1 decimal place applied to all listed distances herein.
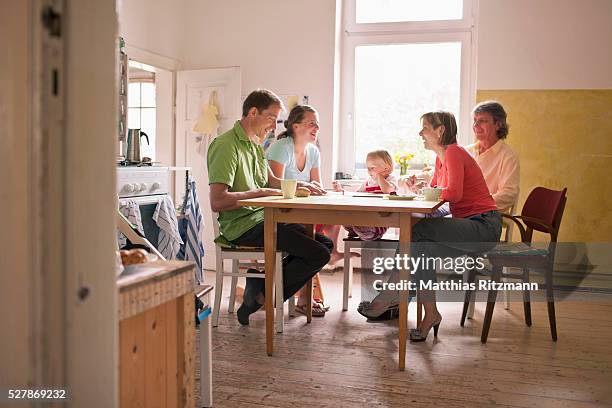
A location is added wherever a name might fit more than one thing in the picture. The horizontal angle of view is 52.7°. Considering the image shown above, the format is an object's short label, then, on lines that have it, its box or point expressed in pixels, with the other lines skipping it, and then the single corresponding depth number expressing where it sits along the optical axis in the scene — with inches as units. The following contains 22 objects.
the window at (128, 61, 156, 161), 278.2
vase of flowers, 178.4
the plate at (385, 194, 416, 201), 121.3
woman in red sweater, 126.4
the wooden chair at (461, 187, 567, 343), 125.3
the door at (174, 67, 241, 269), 211.6
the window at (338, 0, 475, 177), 205.8
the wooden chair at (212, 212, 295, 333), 129.2
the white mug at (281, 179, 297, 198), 119.2
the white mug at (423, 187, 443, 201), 120.1
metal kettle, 150.6
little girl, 153.3
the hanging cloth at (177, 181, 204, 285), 160.7
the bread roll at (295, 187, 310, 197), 124.6
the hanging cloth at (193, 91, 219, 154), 212.1
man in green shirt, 128.1
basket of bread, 60.3
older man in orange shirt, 153.1
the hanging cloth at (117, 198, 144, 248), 135.7
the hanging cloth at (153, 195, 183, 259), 147.9
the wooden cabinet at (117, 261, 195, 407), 52.6
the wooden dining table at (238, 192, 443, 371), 106.5
